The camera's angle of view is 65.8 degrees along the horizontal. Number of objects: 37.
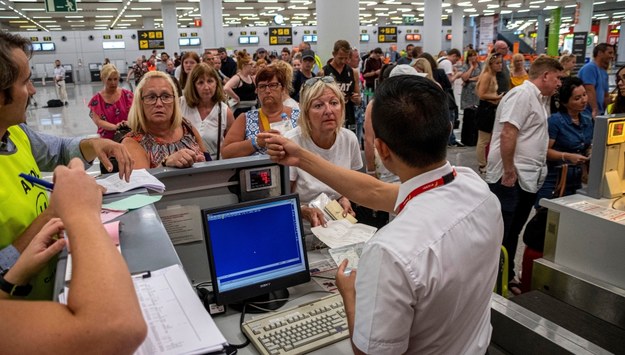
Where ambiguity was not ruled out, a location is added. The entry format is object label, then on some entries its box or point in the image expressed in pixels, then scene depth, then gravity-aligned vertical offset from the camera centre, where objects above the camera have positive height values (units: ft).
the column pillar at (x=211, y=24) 55.01 +4.47
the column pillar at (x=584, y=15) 66.74 +5.56
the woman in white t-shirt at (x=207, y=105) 13.32 -1.16
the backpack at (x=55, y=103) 49.48 -3.63
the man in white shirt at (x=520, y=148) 11.46 -2.16
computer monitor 5.33 -2.09
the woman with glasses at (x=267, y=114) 11.62 -1.27
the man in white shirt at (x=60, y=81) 53.55 -1.56
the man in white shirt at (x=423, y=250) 3.46 -1.38
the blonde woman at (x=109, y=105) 17.30 -1.39
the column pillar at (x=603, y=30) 101.14 +5.36
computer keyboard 4.77 -2.70
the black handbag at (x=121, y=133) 9.47 -1.37
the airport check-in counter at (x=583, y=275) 6.60 -3.31
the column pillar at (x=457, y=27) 76.18 +4.90
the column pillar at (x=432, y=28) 54.90 +3.46
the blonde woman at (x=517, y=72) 24.50 -0.72
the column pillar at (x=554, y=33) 72.25 +3.56
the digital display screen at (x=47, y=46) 82.73 +3.49
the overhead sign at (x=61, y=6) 43.21 +5.32
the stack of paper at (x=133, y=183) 5.51 -1.34
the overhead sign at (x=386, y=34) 74.95 +3.98
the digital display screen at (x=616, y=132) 8.01 -1.25
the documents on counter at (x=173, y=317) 3.21 -1.76
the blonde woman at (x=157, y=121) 8.87 -1.05
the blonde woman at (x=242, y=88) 21.16 -1.07
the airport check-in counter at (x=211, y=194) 5.85 -1.73
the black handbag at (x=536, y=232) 9.74 -3.45
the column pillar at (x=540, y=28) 100.94 +6.01
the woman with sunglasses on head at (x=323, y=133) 8.46 -1.32
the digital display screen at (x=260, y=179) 6.68 -1.58
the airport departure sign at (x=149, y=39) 73.56 +3.87
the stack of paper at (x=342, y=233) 6.63 -2.38
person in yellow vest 4.12 -0.99
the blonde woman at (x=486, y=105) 20.43 -1.97
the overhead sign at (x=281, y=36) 78.89 +4.20
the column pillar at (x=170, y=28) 67.00 +4.95
